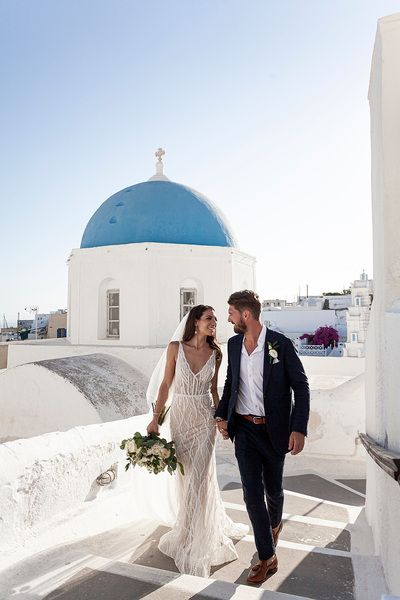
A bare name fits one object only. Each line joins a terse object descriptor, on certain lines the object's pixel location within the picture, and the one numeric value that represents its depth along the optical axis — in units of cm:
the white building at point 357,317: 1795
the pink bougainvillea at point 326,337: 2500
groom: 262
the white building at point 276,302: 4843
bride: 293
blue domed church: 934
